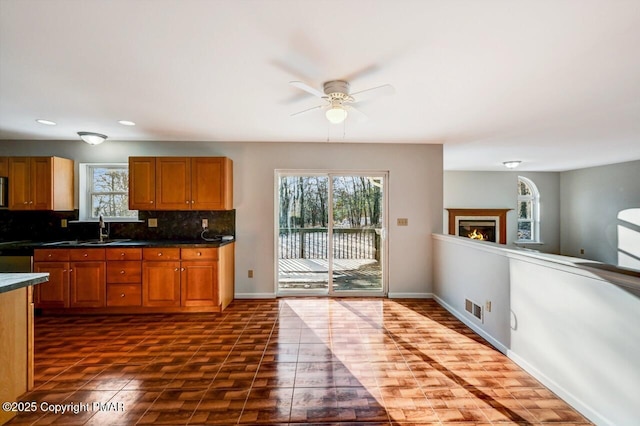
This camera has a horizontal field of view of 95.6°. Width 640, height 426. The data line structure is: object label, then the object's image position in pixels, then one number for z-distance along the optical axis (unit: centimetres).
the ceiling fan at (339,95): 217
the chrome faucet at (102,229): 399
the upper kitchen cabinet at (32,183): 380
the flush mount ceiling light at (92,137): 379
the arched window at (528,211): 782
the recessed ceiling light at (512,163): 598
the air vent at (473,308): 309
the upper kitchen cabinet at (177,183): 390
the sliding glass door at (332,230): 444
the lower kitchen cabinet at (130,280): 354
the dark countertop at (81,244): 347
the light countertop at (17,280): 176
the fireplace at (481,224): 748
